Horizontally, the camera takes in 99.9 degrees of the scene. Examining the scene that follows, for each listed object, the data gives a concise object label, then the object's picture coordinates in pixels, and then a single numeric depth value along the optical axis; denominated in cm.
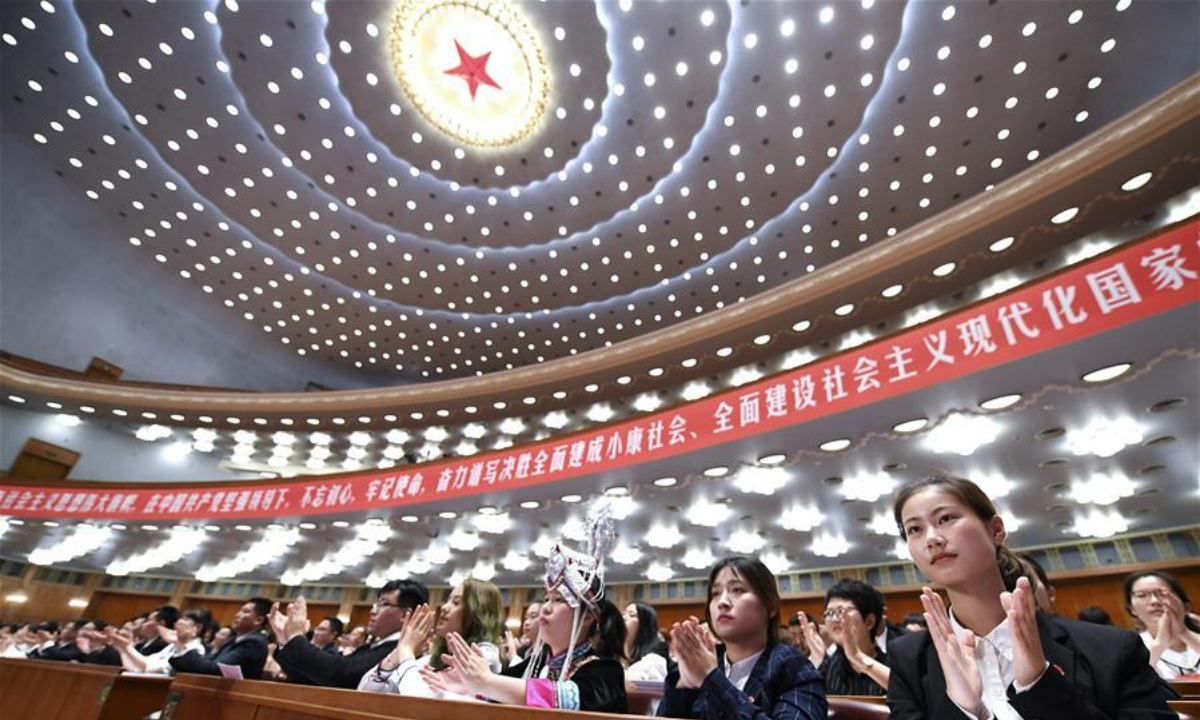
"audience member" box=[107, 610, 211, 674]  369
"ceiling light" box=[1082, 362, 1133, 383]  418
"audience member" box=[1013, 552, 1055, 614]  174
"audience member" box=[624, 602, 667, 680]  332
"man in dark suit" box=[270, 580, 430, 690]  240
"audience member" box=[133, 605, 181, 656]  523
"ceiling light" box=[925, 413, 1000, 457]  504
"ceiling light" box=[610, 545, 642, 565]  945
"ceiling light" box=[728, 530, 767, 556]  857
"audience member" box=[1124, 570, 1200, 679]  275
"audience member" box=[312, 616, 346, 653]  492
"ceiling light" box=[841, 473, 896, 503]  635
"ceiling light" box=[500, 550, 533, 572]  1034
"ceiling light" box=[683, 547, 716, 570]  952
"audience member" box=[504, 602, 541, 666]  269
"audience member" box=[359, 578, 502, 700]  231
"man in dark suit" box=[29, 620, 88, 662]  454
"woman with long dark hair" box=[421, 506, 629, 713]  162
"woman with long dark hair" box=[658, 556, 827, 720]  149
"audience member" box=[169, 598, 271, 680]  280
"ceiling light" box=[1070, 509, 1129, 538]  719
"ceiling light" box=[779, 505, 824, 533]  742
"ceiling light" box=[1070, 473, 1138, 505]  623
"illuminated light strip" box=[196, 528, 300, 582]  1029
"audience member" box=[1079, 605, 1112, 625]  382
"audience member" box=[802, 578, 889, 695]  246
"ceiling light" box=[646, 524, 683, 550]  838
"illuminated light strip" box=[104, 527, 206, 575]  1070
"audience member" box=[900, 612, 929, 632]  412
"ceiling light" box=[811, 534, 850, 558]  853
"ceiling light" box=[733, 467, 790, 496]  612
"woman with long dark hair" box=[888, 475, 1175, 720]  98
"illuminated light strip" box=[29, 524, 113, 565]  1068
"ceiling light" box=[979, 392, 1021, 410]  464
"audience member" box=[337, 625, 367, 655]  676
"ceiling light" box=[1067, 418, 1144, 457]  512
